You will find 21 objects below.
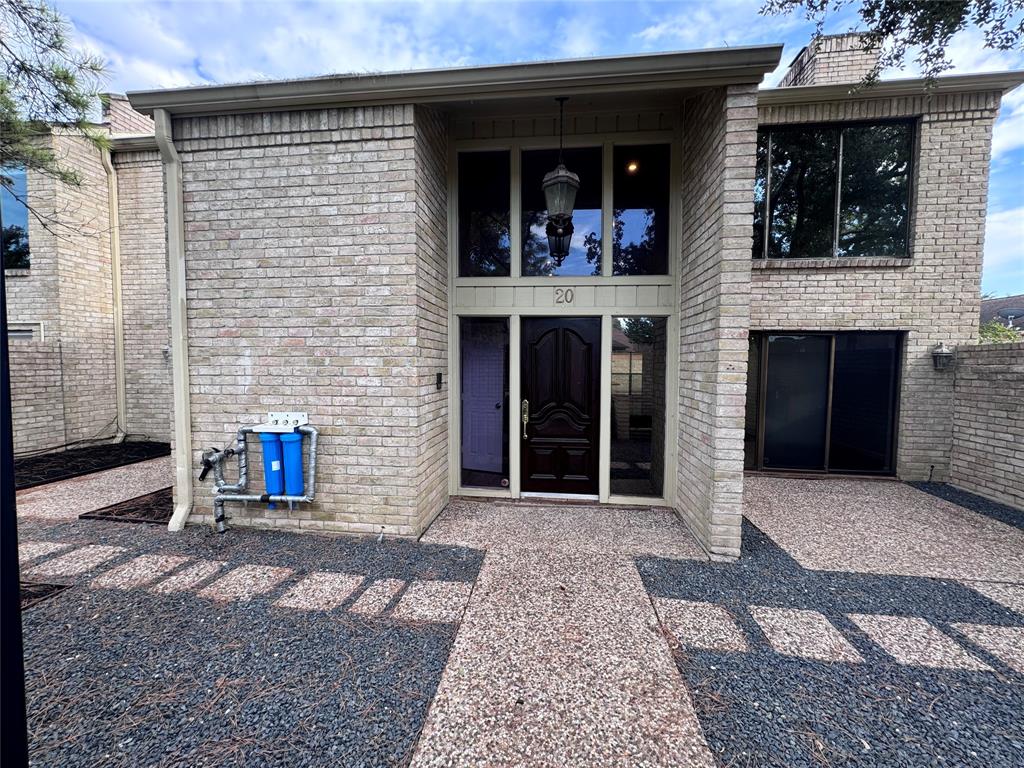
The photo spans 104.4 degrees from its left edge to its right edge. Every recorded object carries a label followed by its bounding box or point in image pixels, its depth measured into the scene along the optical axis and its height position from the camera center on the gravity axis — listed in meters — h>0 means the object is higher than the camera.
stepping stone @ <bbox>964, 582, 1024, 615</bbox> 2.58 -1.48
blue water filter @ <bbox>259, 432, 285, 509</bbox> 3.38 -0.84
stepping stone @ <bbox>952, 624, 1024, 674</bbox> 2.13 -1.51
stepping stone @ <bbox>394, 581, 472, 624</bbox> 2.42 -1.50
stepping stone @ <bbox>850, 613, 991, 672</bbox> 2.11 -1.52
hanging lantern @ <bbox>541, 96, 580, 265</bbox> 3.44 +1.57
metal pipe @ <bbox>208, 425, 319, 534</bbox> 3.42 -1.06
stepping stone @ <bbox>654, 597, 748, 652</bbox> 2.23 -1.52
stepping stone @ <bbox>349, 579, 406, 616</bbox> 2.49 -1.50
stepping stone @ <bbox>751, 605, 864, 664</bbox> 2.16 -1.52
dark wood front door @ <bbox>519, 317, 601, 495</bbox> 4.29 -0.36
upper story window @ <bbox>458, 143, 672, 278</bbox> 4.17 +1.70
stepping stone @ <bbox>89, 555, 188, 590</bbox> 2.73 -1.49
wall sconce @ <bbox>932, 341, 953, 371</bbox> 4.92 +0.22
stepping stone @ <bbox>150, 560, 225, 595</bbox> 2.69 -1.50
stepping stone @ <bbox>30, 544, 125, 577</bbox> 2.85 -1.47
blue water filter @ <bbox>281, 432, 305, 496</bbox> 3.40 -0.83
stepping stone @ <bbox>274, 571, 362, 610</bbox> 2.53 -1.50
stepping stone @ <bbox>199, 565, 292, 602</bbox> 2.62 -1.50
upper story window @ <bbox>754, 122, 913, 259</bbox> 5.05 +2.38
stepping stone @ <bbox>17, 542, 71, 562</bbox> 3.03 -1.46
